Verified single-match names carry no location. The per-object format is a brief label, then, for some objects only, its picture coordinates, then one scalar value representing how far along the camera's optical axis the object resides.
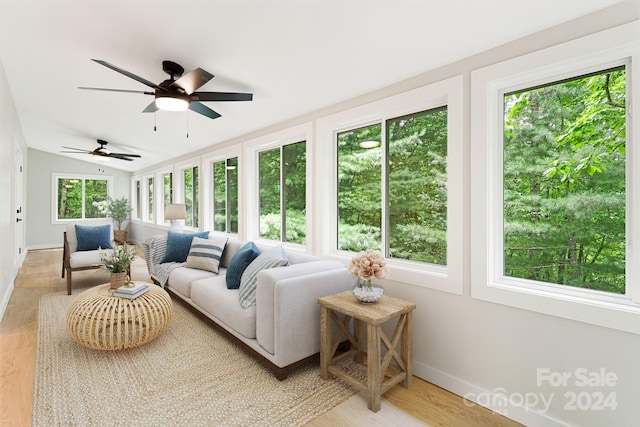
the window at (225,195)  5.36
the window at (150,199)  8.86
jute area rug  1.90
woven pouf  2.55
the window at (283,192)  4.03
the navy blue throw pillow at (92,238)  5.09
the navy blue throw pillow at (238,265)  3.16
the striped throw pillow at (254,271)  2.68
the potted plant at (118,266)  2.99
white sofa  2.28
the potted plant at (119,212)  8.81
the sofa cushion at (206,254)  3.91
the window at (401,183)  2.29
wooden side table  1.99
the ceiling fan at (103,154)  5.97
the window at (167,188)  7.44
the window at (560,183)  1.68
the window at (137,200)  9.47
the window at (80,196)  8.95
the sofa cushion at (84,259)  4.50
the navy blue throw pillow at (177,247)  4.39
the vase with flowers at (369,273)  2.25
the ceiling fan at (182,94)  2.48
